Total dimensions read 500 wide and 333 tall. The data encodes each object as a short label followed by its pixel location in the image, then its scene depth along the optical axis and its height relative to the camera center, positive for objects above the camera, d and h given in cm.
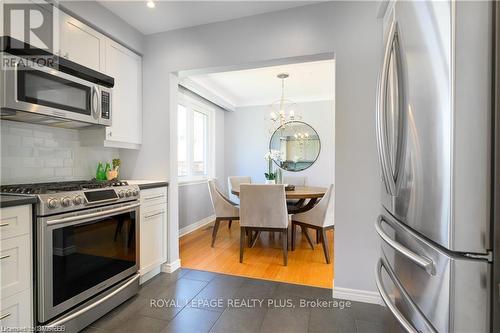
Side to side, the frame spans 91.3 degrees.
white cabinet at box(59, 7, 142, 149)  202 +89
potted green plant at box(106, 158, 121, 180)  252 -9
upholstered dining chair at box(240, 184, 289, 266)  271 -52
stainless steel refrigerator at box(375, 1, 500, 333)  67 -1
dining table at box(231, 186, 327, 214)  302 -40
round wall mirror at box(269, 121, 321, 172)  496 +37
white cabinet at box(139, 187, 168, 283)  228 -67
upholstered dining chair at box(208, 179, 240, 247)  334 -62
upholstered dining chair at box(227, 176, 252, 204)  431 -32
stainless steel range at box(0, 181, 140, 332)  144 -59
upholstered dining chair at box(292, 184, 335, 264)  281 -65
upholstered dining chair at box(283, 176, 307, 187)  458 -33
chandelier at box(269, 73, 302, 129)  503 +116
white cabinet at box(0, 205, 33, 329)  127 -57
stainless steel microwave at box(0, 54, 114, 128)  149 +49
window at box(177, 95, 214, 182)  408 +44
